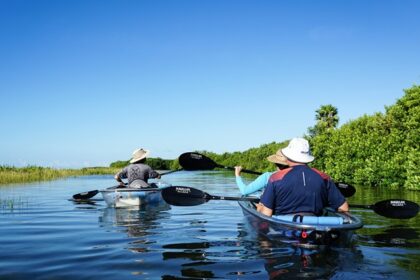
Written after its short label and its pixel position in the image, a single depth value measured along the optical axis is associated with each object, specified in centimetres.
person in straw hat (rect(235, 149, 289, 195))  801
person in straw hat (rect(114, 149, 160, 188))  1391
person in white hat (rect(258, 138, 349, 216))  666
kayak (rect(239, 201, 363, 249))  627
